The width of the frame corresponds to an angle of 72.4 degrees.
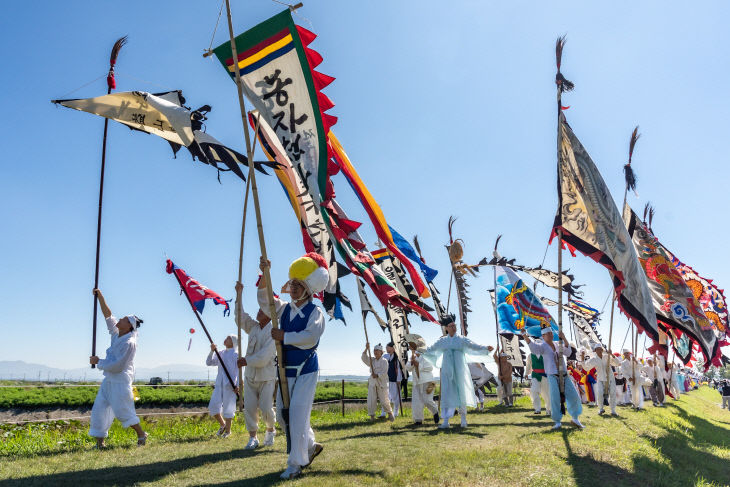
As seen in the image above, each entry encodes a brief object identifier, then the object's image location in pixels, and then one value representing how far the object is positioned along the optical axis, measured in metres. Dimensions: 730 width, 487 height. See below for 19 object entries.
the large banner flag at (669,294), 11.13
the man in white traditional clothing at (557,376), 8.93
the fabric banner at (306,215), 7.79
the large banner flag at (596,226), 7.96
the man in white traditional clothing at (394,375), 13.45
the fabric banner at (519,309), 13.18
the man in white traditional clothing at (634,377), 16.36
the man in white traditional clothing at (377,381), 12.27
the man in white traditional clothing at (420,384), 10.73
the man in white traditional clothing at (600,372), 13.82
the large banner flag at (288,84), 6.27
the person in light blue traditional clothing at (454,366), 9.74
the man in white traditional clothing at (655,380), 19.93
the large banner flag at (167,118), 5.79
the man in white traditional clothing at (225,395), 8.59
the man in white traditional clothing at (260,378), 7.00
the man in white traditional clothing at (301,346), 4.98
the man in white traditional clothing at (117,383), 6.98
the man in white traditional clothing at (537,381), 12.20
